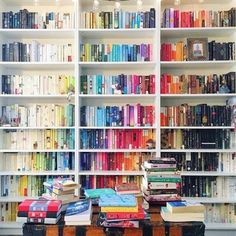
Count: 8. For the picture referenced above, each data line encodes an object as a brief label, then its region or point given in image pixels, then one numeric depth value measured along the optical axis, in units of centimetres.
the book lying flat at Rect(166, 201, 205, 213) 170
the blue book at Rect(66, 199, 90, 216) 168
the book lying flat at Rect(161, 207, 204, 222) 169
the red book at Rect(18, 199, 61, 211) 167
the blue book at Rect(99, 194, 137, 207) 165
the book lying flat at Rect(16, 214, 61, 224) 164
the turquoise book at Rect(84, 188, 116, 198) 205
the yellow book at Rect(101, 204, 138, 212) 162
